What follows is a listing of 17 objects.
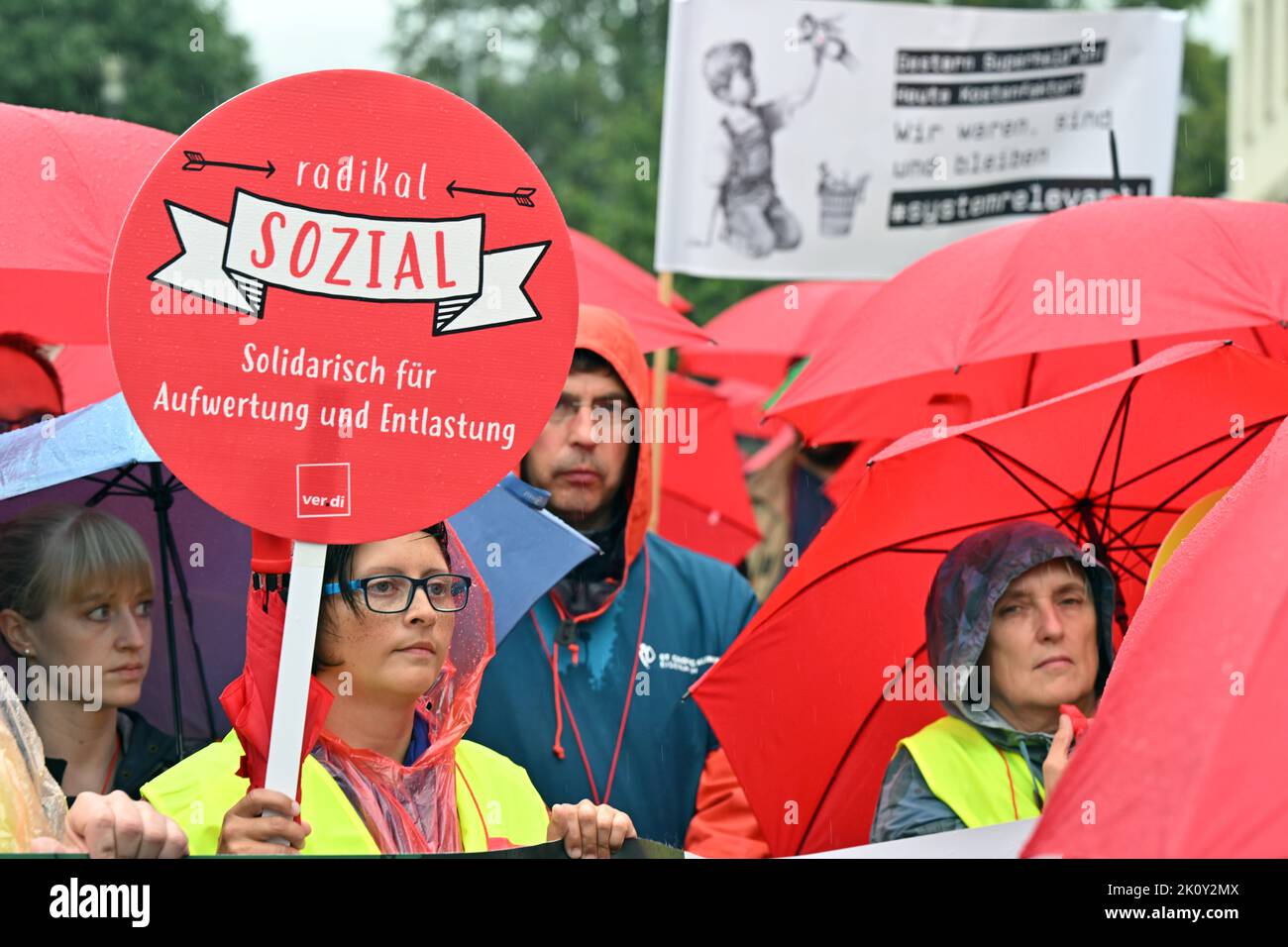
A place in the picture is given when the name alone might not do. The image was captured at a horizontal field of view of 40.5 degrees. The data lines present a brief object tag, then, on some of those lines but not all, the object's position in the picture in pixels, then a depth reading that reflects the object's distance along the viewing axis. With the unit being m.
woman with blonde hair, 3.47
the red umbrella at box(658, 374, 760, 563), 6.98
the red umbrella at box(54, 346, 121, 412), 5.29
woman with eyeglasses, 2.93
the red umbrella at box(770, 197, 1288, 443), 3.73
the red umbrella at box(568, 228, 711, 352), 5.38
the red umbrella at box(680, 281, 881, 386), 7.45
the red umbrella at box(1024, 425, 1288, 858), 1.90
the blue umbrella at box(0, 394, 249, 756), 3.77
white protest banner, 6.36
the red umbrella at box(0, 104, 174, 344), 3.92
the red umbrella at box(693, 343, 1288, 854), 3.62
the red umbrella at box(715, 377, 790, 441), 8.74
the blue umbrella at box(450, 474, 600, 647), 3.63
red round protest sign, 2.54
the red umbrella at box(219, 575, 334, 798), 2.68
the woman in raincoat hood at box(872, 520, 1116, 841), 3.53
